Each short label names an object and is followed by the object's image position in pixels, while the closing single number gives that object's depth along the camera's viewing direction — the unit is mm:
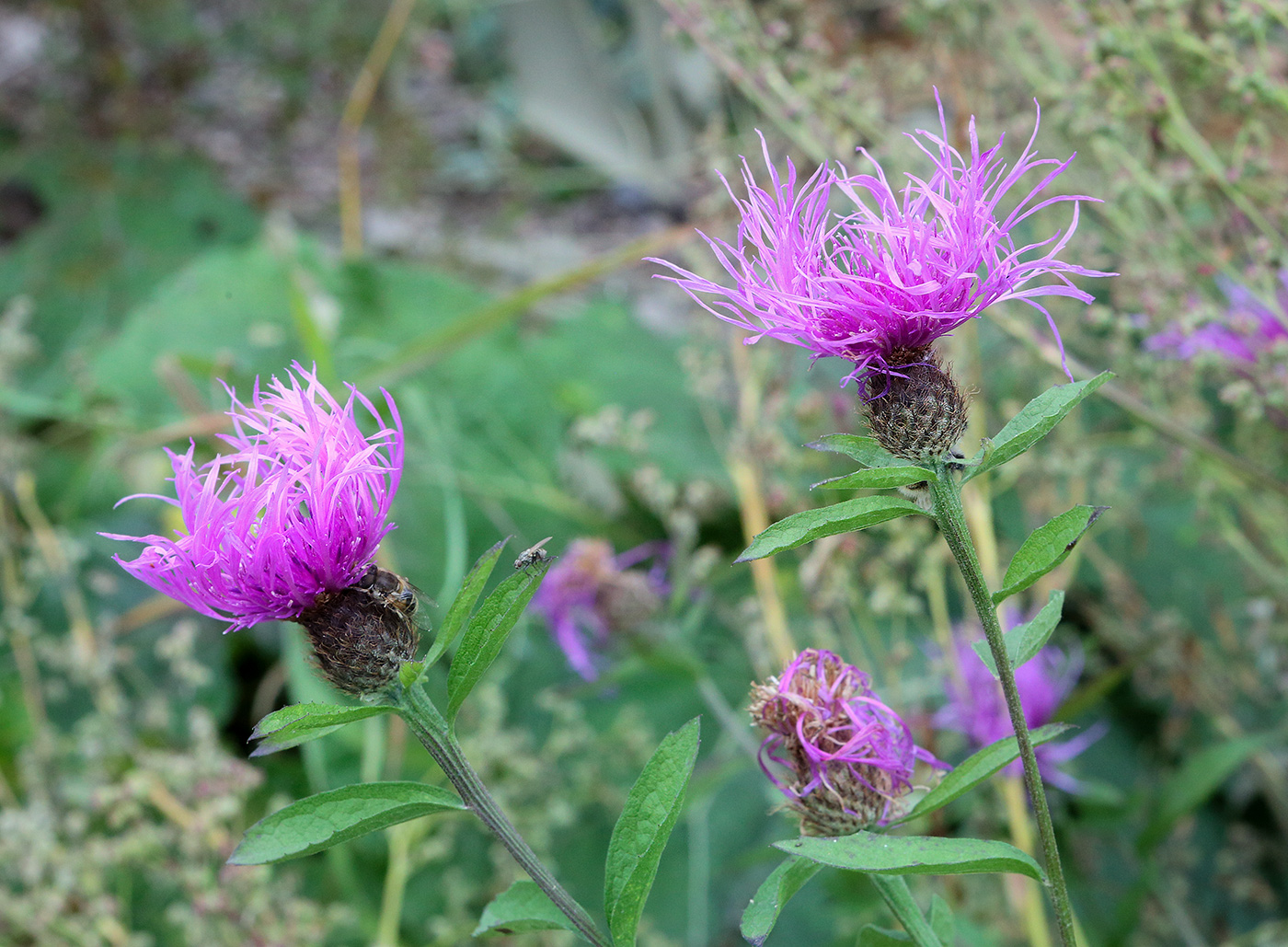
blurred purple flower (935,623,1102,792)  605
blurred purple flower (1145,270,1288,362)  513
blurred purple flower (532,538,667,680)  624
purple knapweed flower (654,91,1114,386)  383
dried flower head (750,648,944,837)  405
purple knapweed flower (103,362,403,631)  391
